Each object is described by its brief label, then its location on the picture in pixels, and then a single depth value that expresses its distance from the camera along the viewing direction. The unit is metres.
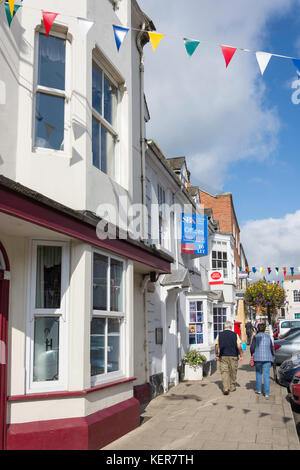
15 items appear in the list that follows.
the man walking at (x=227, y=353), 9.91
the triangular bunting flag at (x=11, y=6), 5.40
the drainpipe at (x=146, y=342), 9.46
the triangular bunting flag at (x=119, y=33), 6.40
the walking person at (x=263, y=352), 9.31
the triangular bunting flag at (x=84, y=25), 5.97
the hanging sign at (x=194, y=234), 14.47
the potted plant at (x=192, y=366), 12.68
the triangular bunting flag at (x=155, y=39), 6.41
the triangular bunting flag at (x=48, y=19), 5.67
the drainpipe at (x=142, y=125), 9.69
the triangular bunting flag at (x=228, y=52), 6.38
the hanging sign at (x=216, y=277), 18.03
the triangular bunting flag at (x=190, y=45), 6.44
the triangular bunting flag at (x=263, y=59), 6.35
